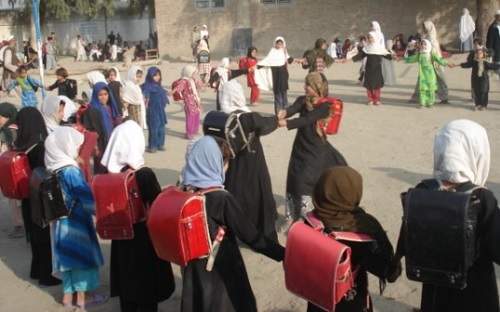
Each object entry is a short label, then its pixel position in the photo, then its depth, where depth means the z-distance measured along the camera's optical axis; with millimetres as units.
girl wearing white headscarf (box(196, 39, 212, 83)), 17250
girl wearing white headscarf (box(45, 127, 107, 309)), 4438
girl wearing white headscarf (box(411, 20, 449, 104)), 12148
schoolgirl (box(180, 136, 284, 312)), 3252
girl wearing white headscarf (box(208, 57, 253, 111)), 12336
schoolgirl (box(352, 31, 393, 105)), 12586
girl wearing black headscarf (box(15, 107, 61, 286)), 5168
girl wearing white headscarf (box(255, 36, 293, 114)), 12320
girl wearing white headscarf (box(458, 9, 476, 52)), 22484
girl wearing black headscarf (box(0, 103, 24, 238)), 6098
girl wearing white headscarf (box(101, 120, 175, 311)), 4051
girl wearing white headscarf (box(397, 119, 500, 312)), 2600
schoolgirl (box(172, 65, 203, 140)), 10258
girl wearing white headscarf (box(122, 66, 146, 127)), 9453
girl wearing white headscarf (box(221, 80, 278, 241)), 5332
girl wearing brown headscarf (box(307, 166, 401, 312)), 2838
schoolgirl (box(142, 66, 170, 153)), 9727
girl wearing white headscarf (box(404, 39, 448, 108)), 11914
